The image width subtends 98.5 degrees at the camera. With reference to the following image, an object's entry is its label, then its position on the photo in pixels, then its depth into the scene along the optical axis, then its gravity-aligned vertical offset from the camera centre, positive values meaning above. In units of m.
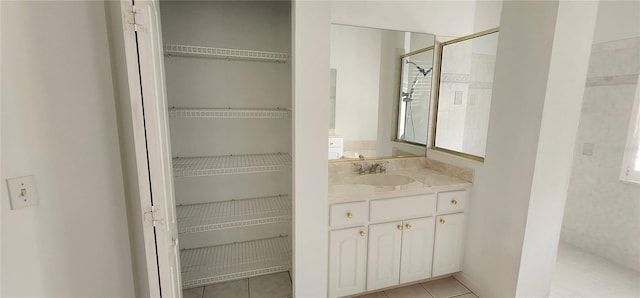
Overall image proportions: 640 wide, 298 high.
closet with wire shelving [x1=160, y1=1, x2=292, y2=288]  1.86 -0.22
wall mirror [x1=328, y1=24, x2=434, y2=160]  2.22 +0.13
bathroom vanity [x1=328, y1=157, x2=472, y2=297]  1.79 -0.86
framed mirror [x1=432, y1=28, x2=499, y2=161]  2.16 +0.10
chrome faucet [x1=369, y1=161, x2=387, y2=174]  2.34 -0.53
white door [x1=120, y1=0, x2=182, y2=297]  0.90 -0.13
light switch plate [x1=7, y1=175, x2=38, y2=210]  1.02 -0.35
